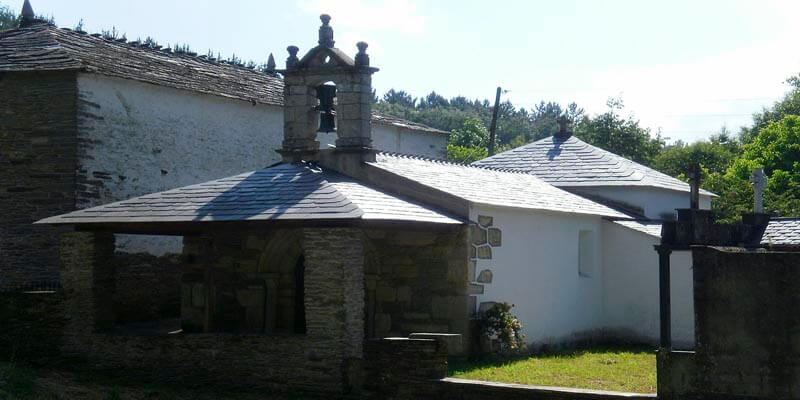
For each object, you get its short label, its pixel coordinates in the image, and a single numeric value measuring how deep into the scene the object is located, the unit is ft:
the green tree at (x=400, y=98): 331.32
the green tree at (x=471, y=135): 202.82
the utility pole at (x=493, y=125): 133.69
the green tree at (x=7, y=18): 209.49
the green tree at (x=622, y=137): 158.81
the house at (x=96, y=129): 66.33
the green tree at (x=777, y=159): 126.41
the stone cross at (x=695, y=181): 46.25
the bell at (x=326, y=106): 59.36
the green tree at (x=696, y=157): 161.68
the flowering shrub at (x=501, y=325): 54.24
